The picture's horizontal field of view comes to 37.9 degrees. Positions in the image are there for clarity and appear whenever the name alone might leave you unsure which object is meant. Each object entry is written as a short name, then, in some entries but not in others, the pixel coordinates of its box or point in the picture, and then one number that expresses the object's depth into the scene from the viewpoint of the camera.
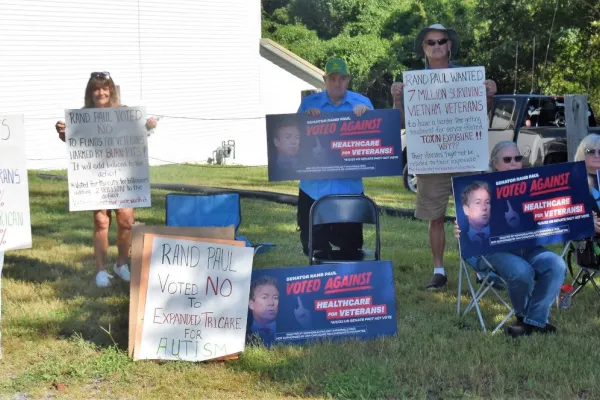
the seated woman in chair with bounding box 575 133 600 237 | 6.65
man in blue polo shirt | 7.03
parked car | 13.95
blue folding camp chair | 8.82
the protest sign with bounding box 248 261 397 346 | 5.88
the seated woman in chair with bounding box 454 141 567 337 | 5.97
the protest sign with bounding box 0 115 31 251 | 6.12
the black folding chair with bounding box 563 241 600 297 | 6.70
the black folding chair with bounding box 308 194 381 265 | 6.84
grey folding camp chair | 6.15
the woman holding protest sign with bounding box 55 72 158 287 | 7.34
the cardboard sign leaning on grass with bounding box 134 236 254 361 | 5.57
